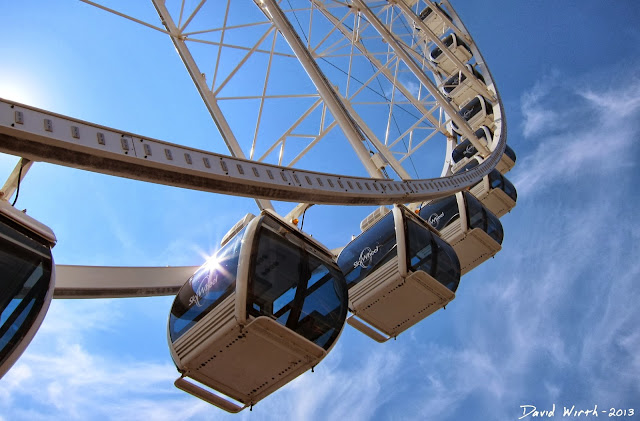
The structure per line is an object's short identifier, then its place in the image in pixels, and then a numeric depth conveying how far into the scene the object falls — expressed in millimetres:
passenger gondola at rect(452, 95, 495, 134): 22109
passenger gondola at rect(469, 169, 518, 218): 18141
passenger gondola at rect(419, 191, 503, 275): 13781
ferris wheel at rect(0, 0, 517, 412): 6871
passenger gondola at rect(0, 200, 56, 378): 6859
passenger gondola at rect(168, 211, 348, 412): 7859
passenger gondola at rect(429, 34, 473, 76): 25312
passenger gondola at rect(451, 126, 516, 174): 20672
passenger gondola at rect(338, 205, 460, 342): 10836
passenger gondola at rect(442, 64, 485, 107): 24000
